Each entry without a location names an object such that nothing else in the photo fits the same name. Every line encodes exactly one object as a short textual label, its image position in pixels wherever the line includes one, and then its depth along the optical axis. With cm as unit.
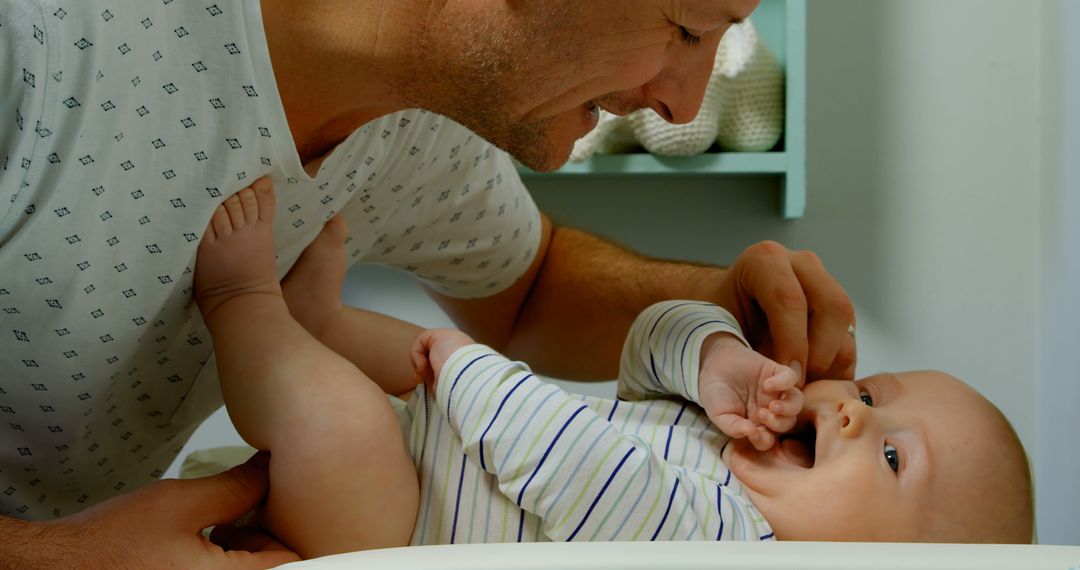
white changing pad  49
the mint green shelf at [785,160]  151
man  73
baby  78
